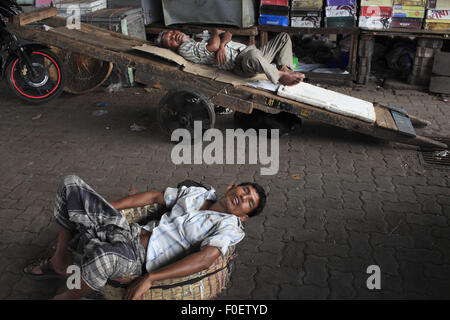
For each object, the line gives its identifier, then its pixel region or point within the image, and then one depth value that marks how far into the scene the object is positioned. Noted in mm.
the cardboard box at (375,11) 6680
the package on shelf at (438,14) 6492
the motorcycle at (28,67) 6199
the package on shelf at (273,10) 7094
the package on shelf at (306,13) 6953
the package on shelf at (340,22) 6875
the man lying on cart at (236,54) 4900
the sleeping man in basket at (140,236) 2590
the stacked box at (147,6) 7484
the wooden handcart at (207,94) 4871
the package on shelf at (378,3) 6613
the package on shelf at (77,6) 7023
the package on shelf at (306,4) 6879
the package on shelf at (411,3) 6473
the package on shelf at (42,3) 7397
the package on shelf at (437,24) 6539
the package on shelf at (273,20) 7160
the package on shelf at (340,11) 6816
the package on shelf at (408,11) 6555
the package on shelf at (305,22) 7027
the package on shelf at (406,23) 6637
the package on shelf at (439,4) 6418
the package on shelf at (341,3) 6762
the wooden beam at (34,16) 5281
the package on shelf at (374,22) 6748
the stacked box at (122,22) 6840
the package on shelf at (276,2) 7012
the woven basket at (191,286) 2718
